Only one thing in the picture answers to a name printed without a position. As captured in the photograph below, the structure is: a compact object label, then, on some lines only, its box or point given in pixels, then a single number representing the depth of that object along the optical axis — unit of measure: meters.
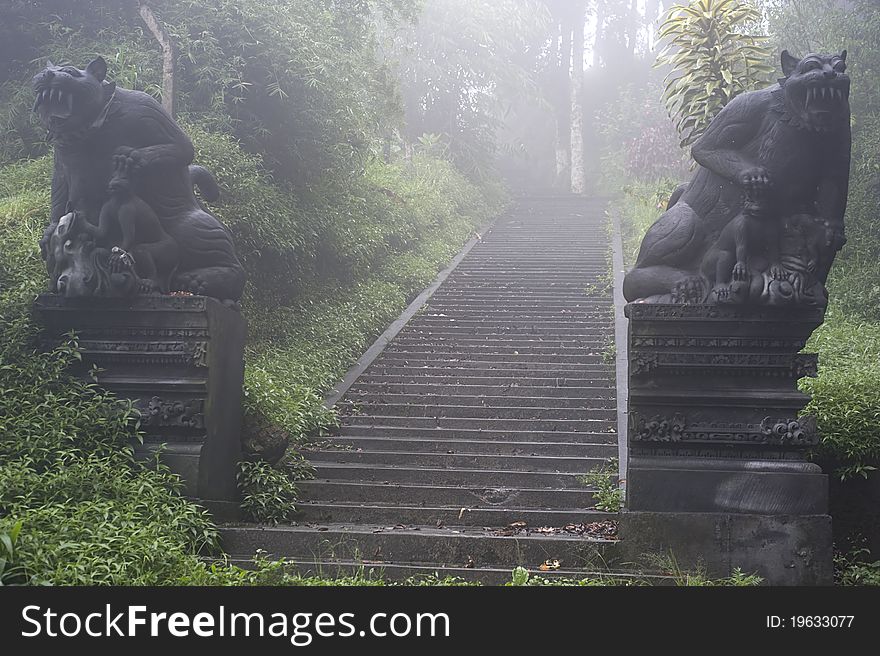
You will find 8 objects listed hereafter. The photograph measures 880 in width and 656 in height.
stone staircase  5.56
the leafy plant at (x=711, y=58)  10.60
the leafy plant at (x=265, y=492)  6.12
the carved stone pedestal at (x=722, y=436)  5.41
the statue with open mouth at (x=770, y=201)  5.46
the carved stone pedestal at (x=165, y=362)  5.80
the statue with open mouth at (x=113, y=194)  5.72
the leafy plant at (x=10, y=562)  4.04
